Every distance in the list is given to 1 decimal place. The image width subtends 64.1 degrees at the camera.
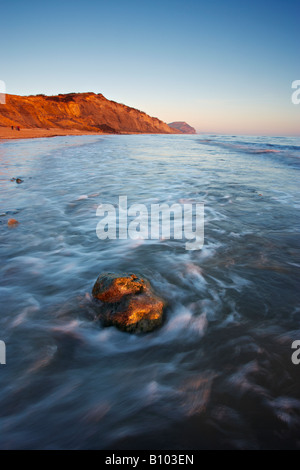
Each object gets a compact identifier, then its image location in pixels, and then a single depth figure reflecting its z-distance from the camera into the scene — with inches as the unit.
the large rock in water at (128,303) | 79.0
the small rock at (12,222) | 161.8
